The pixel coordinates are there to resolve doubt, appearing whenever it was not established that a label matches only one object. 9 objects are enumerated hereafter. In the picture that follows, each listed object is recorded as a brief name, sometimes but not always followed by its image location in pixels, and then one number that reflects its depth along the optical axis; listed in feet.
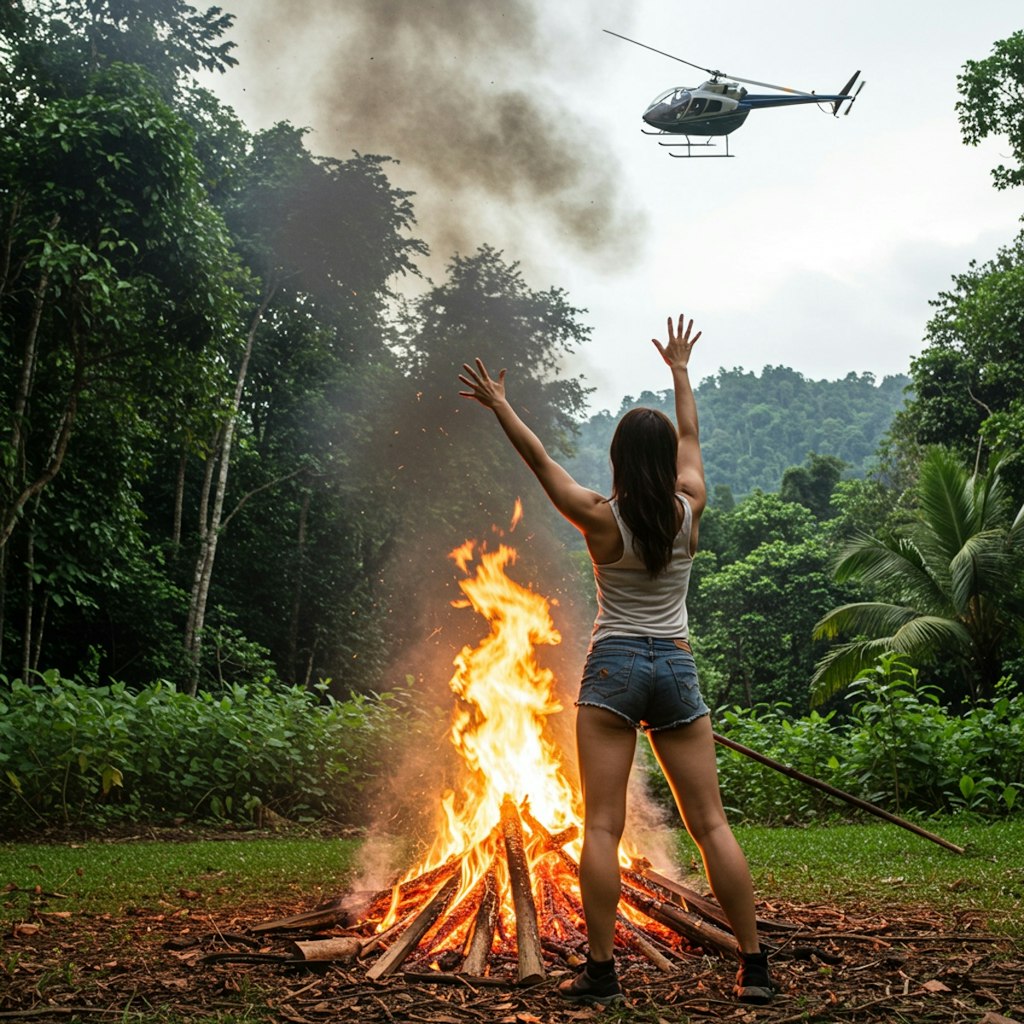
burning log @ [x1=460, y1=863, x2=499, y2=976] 13.69
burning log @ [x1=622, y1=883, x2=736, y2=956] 14.28
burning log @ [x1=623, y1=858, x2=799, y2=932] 15.44
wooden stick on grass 17.72
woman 12.12
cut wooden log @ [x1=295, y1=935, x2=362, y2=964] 13.71
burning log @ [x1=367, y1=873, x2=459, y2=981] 13.37
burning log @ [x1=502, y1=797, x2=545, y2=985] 13.21
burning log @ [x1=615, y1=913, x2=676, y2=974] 13.73
